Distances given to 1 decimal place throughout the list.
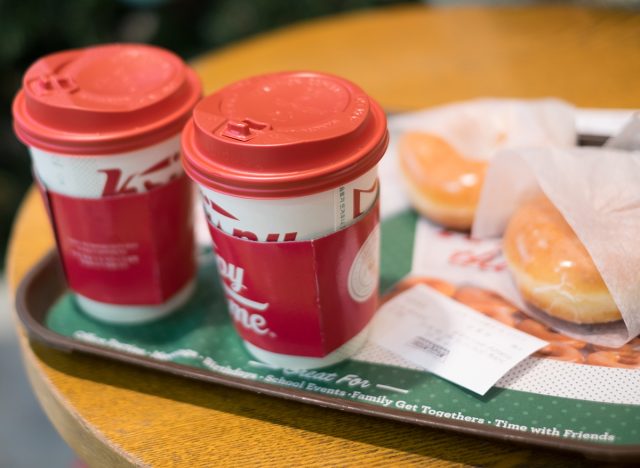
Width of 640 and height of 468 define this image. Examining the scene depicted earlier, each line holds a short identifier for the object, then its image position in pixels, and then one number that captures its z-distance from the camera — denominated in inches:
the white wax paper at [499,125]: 30.8
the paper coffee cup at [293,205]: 19.7
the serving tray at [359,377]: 20.3
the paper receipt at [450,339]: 22.9
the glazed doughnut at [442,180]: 29.3
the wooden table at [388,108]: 21.0
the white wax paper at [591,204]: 22.9
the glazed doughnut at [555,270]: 23.3
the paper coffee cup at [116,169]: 22.9
